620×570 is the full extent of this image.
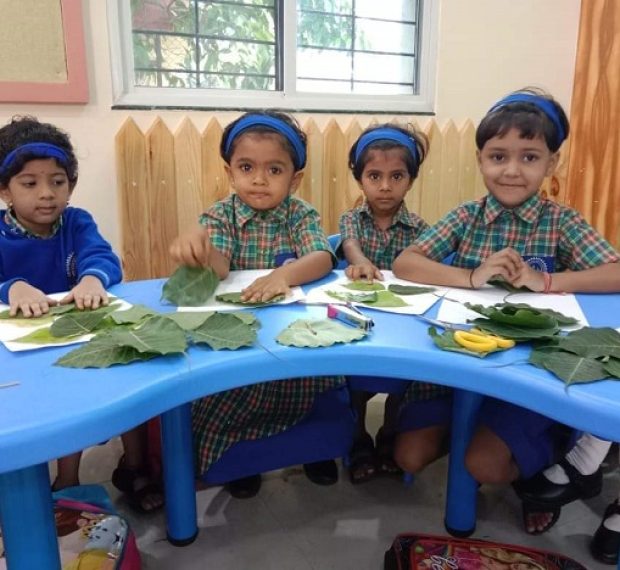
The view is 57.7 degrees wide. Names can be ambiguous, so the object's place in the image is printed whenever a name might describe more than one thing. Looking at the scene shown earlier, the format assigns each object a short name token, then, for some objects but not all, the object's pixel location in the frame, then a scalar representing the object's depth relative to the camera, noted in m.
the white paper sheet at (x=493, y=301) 0.96
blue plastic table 0.60
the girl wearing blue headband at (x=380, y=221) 1.58
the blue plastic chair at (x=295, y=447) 1.26
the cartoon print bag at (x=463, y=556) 1.12
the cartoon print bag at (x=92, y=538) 1.04
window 2.14
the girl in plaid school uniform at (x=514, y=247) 1.15
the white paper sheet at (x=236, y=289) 1.01
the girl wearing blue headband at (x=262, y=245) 1.26
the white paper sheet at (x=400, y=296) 1.00
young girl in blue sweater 1.37
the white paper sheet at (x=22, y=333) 0.79
